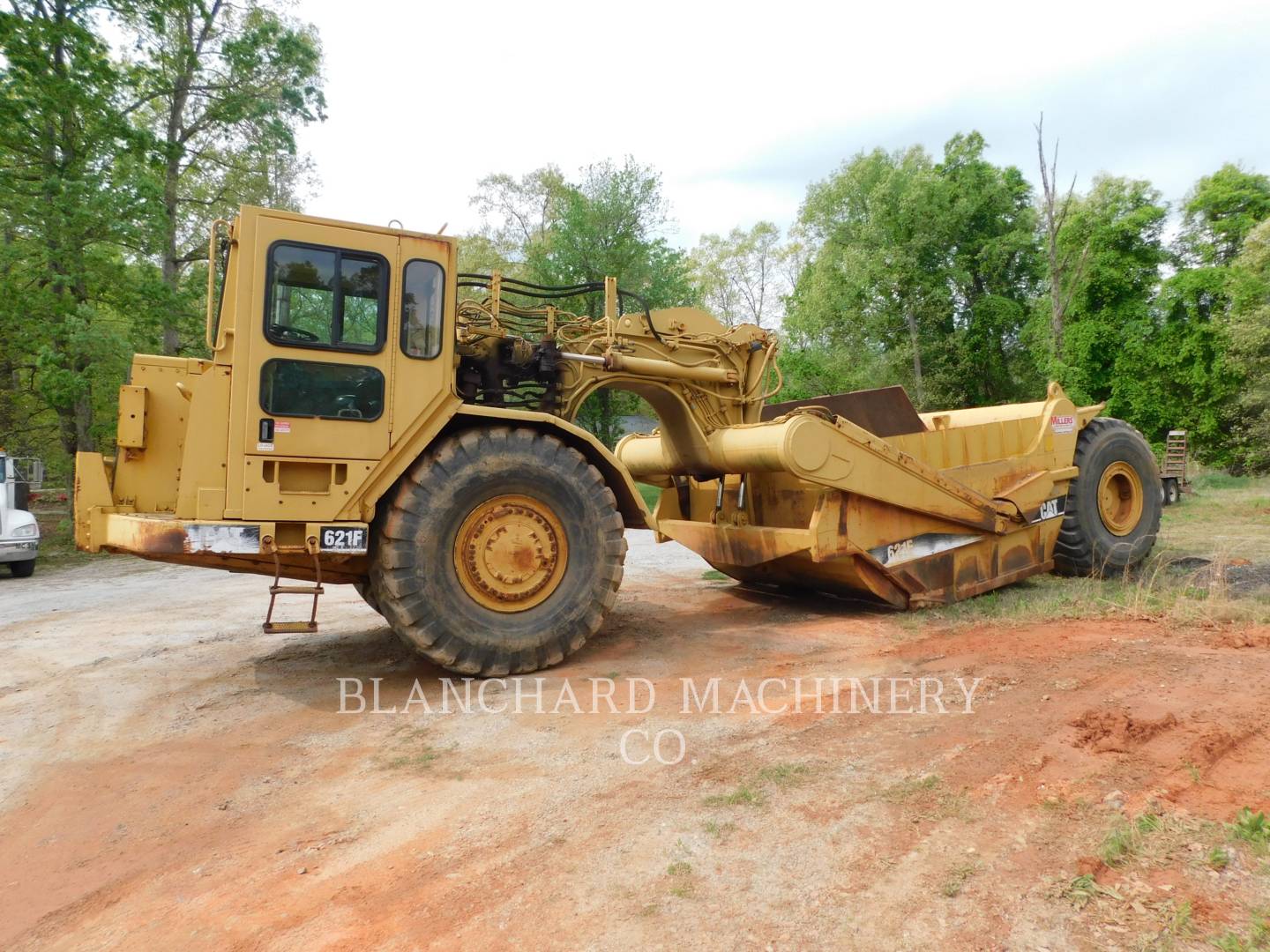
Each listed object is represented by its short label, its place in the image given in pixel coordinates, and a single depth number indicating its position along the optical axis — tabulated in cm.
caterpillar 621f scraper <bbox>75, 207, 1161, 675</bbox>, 528
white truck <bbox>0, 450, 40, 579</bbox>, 1270
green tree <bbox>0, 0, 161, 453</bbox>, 1510
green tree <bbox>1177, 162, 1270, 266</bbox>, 3247
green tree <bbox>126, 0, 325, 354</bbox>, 1734
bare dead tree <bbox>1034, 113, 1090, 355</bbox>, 2688
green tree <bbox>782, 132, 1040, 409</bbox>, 3534
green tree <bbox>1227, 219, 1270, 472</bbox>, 2747
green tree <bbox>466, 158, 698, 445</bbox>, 2705
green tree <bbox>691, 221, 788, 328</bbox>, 5169
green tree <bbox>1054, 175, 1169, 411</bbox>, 3225
